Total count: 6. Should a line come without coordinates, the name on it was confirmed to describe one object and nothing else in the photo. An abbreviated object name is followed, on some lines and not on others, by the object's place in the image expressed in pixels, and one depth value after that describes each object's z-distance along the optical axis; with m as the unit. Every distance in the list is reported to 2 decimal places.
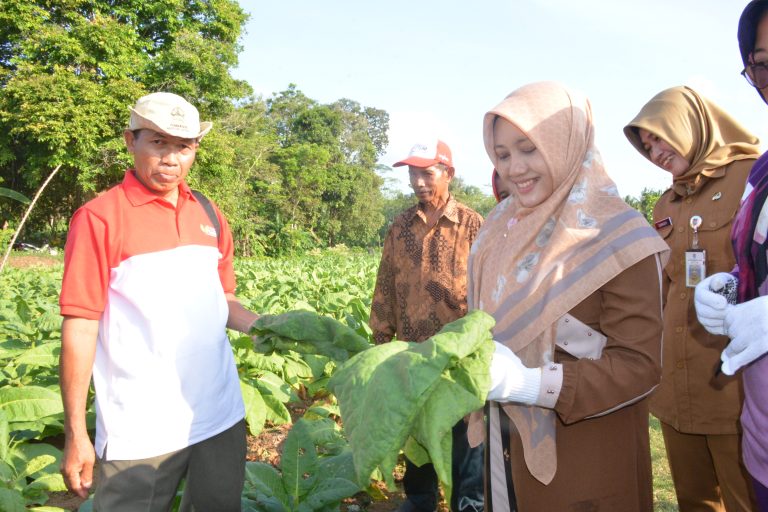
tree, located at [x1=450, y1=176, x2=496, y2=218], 65.62
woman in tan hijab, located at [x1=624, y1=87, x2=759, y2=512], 2.18
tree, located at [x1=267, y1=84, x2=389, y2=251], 39.88
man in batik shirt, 3.14
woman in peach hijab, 1.39
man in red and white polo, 1.82
